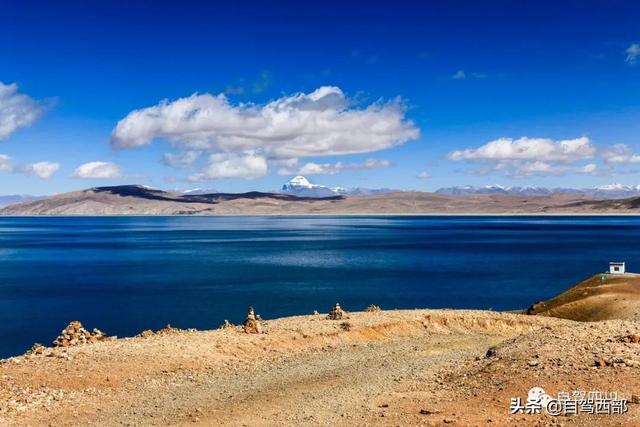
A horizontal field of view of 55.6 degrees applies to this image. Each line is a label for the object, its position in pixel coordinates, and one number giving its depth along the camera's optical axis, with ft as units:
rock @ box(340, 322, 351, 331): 110.11
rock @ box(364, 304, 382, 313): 136.65
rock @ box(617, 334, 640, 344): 74.79
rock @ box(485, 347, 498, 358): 81.58
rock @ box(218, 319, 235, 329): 112.78
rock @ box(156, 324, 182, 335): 111.86
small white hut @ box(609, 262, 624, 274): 193.57
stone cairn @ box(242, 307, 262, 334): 106.52
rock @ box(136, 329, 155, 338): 107.17
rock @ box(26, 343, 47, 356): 88.96
